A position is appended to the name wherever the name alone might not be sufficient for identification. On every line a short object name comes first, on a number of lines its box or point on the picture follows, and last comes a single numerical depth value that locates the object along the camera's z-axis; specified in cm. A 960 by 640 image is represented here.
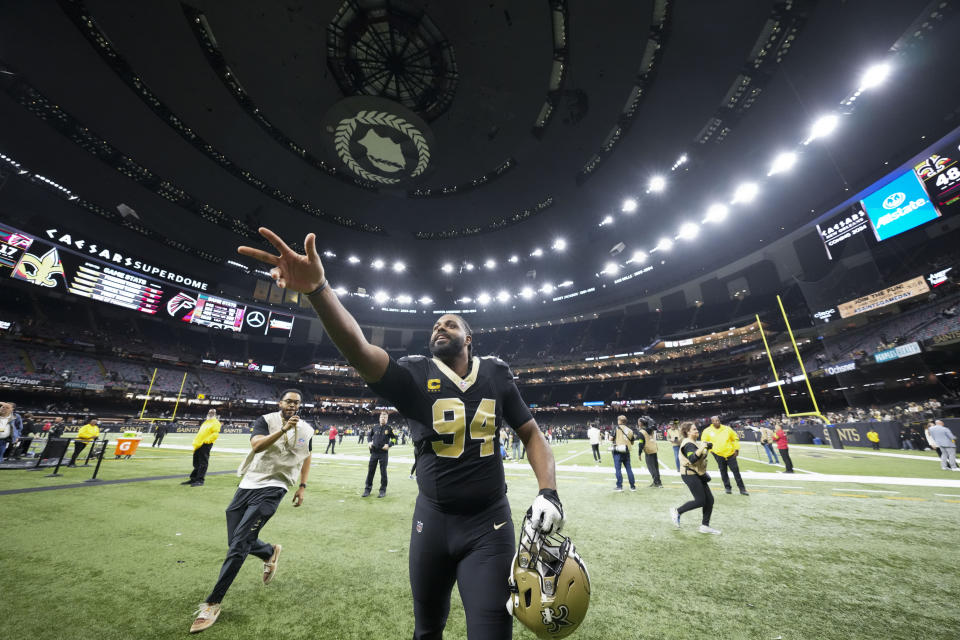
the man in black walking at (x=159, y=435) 1902
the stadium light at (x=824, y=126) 1856
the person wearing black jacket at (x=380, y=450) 817
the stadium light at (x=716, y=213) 2693
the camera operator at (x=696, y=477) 527
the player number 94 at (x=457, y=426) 189
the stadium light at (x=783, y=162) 2162
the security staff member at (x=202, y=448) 830
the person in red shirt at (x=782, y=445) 1081
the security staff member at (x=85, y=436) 1027
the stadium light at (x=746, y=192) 2443
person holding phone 294
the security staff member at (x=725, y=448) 805
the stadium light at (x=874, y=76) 1573
